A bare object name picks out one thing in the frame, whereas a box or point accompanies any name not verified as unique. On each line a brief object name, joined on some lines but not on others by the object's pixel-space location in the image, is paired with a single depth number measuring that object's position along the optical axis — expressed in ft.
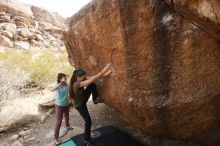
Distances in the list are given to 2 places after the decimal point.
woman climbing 8.65
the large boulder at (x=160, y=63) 6.92
